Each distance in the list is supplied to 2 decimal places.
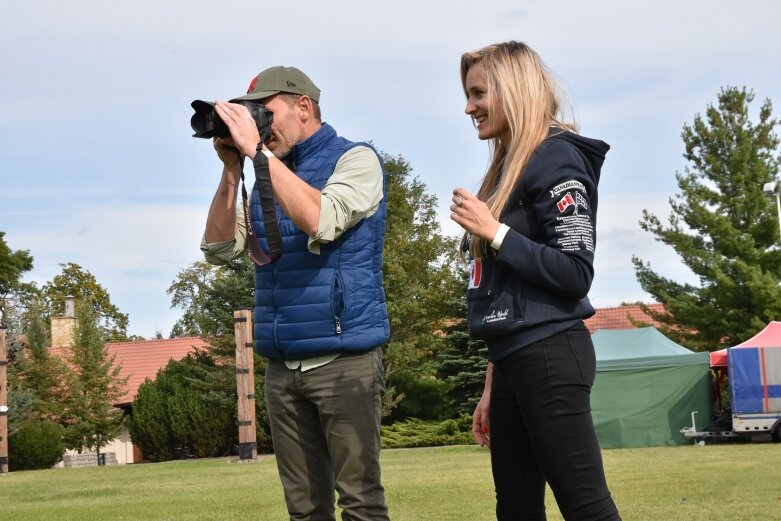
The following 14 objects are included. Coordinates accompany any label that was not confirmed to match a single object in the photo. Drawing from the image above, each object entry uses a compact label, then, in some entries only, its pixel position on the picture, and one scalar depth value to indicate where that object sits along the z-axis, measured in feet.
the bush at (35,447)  94.12
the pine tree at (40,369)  111.34
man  12.07
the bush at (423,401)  119.75
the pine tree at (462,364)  109.29
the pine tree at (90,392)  113.50
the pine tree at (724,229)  107.76
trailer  74.33
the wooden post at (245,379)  68.39
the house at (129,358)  135.85
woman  9.78
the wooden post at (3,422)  72.95
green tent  79.92
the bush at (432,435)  101.53
